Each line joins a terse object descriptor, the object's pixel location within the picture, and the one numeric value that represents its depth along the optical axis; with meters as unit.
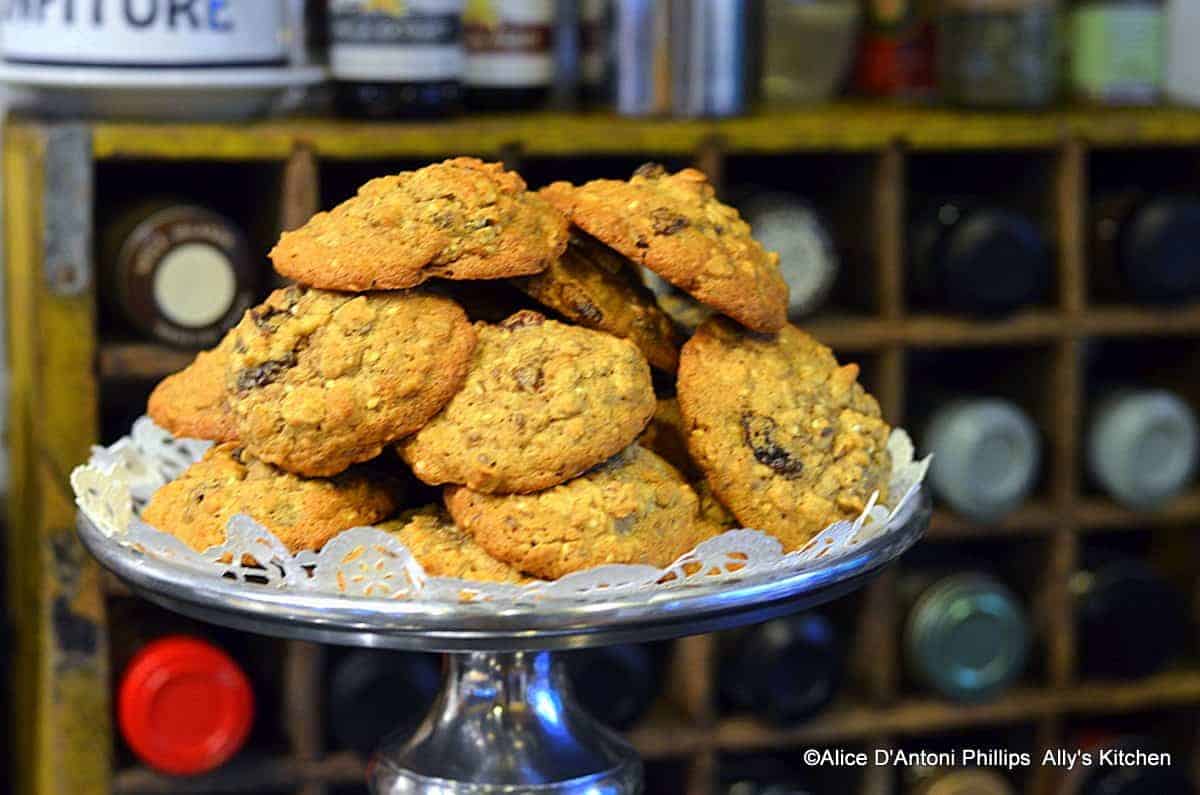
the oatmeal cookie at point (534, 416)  0.64
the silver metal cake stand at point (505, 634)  0.57
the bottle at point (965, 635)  1.38
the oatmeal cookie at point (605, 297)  0.70
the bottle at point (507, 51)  1.33
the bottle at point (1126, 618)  1.42
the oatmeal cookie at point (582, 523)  0.63
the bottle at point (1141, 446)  1.41
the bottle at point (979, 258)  1.33
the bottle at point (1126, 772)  1.43
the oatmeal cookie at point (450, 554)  0.63
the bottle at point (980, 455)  1.37
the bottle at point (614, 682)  1.26
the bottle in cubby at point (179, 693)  1.21
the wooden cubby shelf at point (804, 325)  1.18
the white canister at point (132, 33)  1.17
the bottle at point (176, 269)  1.18
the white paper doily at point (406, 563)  0.59
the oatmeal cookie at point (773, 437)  0.68
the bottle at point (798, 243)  1.30
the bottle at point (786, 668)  1.32
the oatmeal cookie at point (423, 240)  0.65
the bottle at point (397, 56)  1.22
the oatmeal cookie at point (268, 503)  0.65
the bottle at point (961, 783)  1.43
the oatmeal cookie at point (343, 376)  0.64
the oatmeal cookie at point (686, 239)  0.67
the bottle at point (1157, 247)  1.36
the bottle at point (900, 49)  1.58
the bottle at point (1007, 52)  1.40
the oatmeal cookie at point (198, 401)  0.73
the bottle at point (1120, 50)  1.46
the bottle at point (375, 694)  1.24
